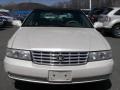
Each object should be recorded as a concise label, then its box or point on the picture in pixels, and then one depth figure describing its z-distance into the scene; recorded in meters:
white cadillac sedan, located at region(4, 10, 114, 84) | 1.94
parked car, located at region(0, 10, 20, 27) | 9.82
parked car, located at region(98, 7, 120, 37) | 6.28
